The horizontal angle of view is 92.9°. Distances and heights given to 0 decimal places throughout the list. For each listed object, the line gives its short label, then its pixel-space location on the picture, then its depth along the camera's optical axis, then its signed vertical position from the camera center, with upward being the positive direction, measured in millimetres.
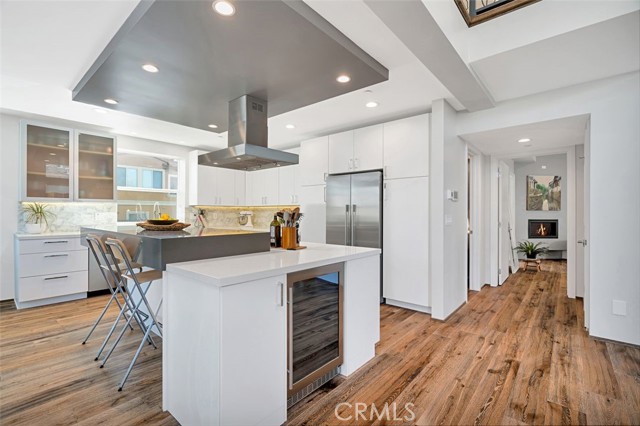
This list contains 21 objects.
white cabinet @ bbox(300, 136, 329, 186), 4441 +779
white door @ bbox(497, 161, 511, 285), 5016 -172
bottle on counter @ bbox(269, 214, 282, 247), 2662 -195
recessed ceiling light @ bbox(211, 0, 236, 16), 1471 +1016
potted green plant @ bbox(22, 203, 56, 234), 3951 -66
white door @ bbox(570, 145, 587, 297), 4015 -61
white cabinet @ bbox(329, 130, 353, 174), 4152 +844
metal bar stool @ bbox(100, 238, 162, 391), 1999 -477
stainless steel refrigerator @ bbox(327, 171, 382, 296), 3838 +50
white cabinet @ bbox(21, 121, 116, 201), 3936 +669
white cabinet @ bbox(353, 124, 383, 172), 3869 +850
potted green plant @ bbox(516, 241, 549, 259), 6488 -782
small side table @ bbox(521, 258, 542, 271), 6091 -1032
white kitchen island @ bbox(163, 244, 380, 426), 1412 -644
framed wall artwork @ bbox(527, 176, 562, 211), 7367 +499
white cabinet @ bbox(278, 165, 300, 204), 5098 +484
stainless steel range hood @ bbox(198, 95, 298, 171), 2600 +656
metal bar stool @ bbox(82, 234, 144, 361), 2359 -503
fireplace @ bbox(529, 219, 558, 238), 7418 -364
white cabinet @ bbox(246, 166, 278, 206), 5469 +468
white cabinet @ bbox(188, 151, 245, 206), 5340 +497
